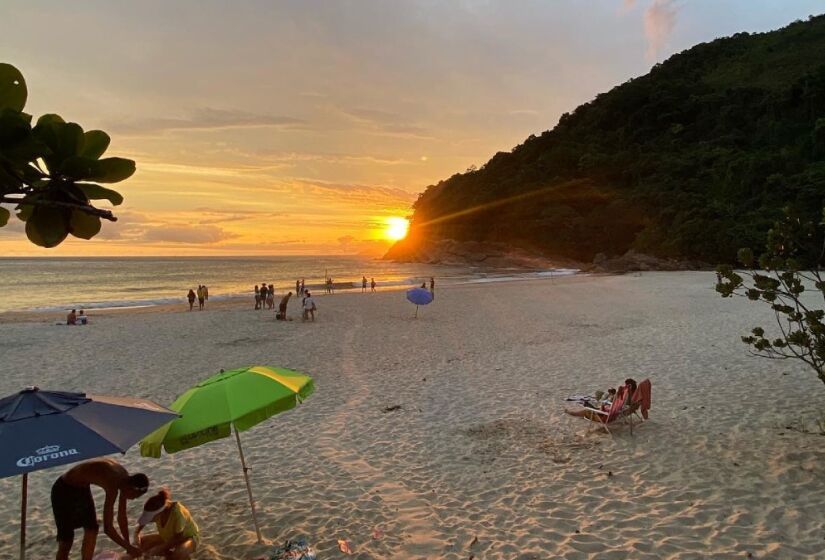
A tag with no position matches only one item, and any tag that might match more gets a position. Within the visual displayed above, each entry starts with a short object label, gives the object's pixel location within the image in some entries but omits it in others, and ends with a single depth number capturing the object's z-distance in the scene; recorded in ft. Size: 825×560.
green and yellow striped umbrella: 14.67
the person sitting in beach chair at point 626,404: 26.14
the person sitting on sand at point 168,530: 15.31
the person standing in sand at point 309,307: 76.13
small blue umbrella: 71.67
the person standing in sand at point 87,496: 14.37
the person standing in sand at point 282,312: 77.81
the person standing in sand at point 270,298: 98.07
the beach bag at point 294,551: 15.03
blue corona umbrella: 11.09
